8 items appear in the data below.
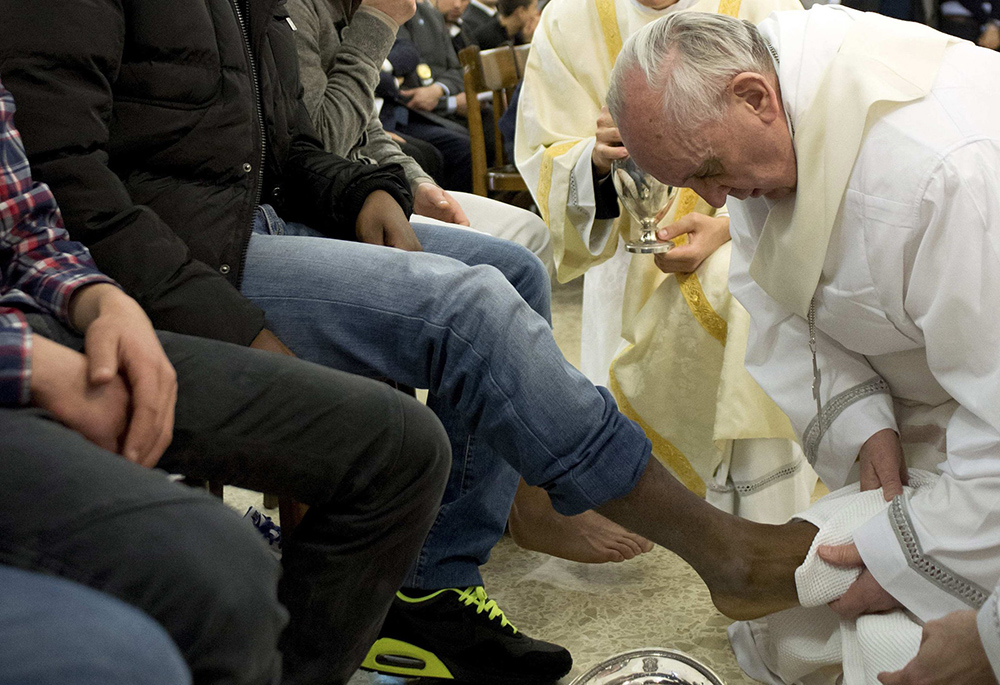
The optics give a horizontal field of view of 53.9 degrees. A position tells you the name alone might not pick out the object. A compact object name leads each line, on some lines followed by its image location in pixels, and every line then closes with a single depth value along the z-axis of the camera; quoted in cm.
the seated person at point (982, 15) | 482
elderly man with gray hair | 130
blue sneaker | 191
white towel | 136
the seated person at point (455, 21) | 637
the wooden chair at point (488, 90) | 358
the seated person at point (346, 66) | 204
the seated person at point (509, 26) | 598
